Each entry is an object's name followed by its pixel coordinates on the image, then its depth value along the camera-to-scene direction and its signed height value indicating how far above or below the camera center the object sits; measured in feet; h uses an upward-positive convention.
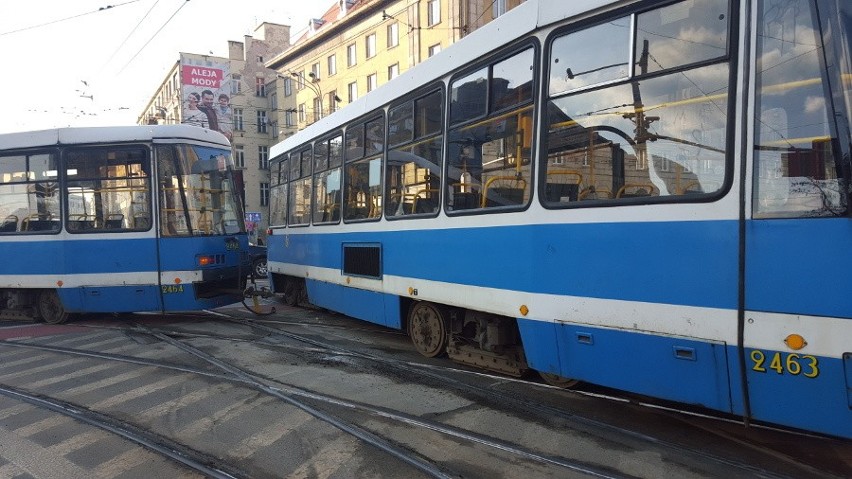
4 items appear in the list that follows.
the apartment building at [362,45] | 96.37 +34.49
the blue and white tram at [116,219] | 32.12 +0.43
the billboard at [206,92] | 136.36 +30.82
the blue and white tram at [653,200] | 11.15 +0.43
